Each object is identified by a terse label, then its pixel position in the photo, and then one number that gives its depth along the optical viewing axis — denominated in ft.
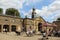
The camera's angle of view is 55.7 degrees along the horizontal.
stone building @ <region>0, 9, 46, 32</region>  64.75
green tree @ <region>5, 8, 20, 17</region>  93.41
